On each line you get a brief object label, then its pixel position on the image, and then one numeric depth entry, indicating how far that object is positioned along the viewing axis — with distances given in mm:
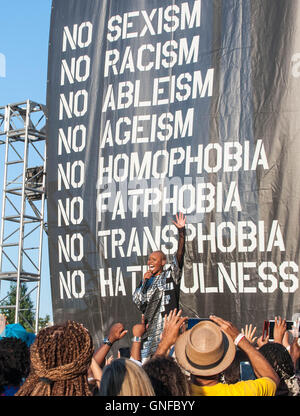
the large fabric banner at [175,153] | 7359
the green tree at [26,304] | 36541
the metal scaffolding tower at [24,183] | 13258
